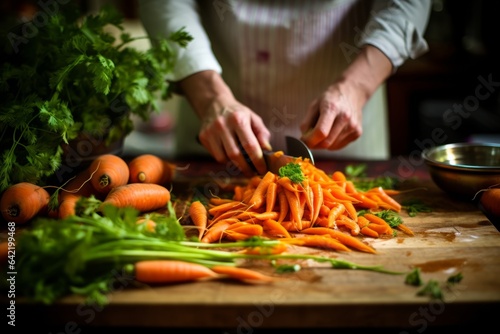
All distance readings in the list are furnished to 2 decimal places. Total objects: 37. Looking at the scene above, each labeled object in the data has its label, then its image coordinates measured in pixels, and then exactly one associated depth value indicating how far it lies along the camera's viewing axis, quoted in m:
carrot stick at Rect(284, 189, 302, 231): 0.92
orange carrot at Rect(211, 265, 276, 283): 0.81
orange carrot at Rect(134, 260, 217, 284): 0.80
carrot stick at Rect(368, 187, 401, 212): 0.99
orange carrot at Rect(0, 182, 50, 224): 0.92
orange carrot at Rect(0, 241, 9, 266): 0.83
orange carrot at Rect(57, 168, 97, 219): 0.93
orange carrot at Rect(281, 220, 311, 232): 0.92
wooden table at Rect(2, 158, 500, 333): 0.78
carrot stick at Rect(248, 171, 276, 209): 0.95
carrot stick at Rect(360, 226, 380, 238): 0.91
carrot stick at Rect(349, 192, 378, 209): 0.99
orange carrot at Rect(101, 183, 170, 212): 0.94
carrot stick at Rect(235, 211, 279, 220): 0.92
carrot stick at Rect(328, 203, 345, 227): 0.93
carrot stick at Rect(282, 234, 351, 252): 0.88
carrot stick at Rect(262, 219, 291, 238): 0.91
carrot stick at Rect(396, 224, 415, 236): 0.92
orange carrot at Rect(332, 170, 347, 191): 1.01
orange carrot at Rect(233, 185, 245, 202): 1.01
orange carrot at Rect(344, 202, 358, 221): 0.94
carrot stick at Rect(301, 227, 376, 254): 0.88
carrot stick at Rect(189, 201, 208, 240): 0.92
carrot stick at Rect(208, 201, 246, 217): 0.97
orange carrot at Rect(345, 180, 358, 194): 1.00
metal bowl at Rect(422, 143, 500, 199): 0.99
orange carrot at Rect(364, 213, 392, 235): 0.92
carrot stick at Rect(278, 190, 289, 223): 0.94
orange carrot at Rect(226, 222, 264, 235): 0.90
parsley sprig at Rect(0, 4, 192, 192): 0.95
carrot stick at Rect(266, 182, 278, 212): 0.94
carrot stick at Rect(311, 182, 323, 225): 0.93
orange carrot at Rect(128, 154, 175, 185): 1.02
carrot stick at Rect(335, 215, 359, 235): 0.92
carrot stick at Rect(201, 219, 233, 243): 0.90
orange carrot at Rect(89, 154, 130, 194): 0.96
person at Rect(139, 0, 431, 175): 1.04
